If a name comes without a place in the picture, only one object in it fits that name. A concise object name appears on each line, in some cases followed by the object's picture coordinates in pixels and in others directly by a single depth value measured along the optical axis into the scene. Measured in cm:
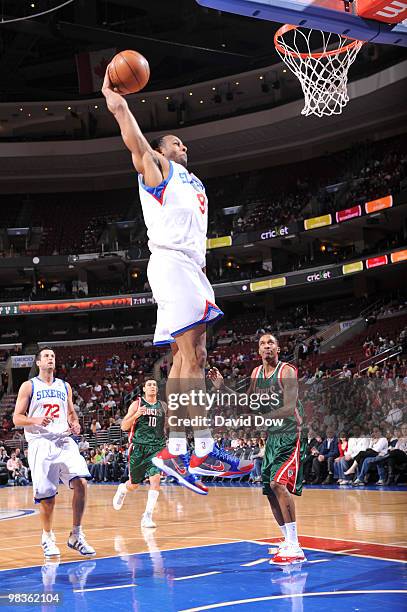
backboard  527
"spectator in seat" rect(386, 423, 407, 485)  1361
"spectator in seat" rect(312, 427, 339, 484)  1506
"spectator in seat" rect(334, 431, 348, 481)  1456
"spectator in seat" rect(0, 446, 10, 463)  2338
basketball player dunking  412
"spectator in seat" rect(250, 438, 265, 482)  1556
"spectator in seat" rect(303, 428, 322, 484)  1536
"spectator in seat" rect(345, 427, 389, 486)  1395
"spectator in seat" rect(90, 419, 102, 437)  2306
